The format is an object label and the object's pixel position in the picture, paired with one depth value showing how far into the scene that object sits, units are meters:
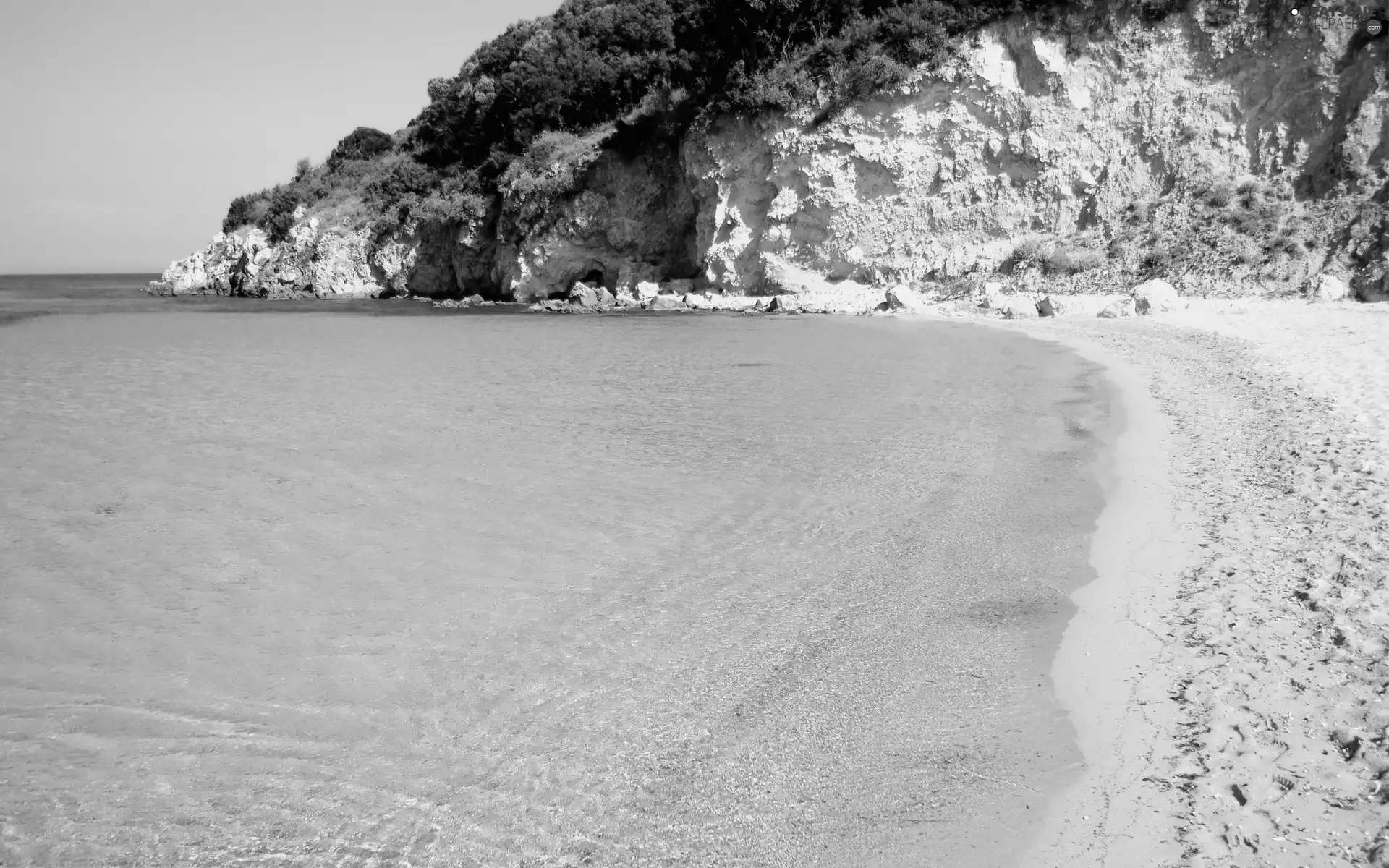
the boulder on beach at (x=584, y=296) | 27.38
